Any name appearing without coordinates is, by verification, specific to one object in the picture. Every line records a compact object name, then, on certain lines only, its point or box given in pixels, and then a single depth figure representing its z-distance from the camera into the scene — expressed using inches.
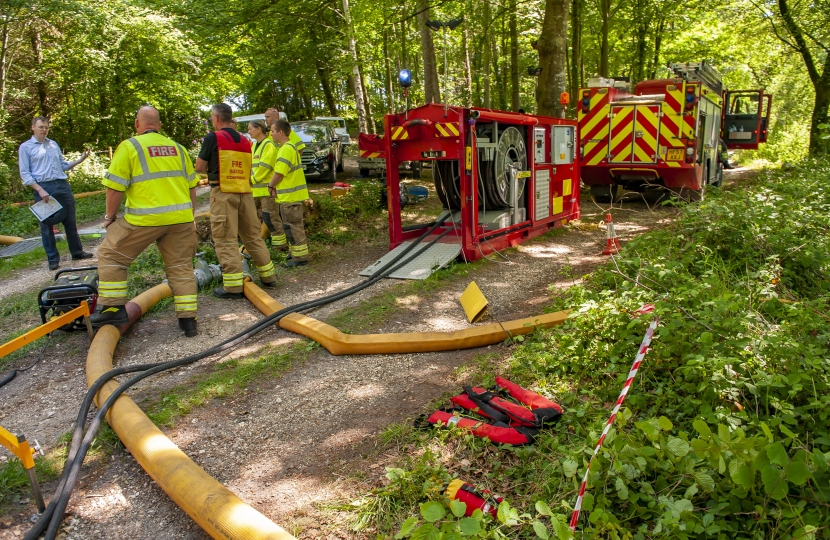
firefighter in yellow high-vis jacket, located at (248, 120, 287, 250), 289.4
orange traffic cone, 278.4
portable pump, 188.7
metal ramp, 266.5
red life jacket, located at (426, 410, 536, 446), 119.4
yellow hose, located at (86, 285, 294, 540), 90.7
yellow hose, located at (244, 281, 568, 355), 183.0
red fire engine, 399.9
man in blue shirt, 286.7
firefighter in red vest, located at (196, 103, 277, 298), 234.8
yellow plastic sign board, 206.2
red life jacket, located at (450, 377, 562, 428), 125.8
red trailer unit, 270.2
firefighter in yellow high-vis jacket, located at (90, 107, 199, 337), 189.2
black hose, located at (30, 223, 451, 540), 103.0
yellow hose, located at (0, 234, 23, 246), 381.7
